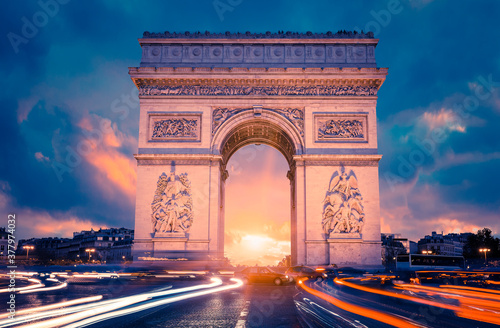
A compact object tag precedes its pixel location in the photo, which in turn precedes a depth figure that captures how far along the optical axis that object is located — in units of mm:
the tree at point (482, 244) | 79625
